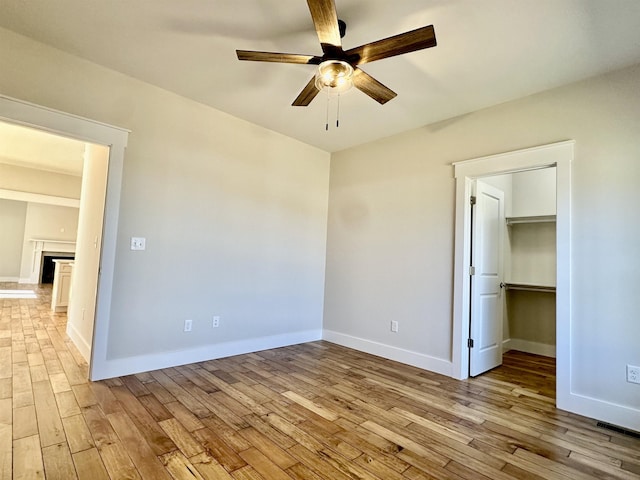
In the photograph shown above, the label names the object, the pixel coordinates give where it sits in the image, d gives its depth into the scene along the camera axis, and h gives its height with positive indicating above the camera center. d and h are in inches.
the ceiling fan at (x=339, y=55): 64.6 +47.5
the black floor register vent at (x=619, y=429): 88.4 -43.5
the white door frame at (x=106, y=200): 104.8 +17.4
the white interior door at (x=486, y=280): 132.4 -5.5
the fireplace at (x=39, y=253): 366.9 -7.5
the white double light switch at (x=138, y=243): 117.7 +3.1
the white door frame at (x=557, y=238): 103.0 +11.1
